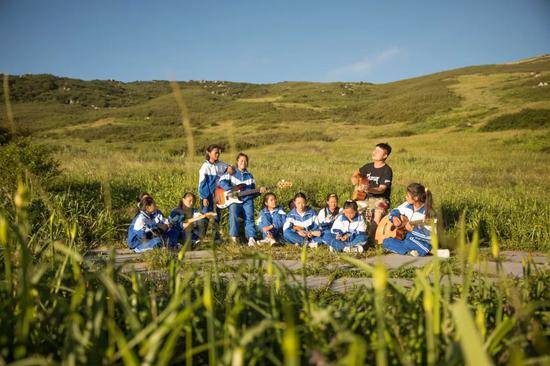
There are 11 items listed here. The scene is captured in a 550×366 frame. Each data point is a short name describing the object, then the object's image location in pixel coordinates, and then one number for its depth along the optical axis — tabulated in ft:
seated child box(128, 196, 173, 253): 19.37
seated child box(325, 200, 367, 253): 20.53
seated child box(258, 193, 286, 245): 23.04
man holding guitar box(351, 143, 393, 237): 22.15
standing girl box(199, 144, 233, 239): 23.84
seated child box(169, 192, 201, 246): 21.57
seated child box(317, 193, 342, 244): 22.84
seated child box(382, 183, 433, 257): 19.66
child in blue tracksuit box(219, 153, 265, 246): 23.11
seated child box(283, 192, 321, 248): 21.94
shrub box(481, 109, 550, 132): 90.54
